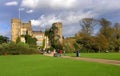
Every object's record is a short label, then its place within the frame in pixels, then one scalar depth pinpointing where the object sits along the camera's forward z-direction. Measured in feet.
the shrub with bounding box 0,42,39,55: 112.16
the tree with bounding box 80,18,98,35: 154.65
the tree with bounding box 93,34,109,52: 146.10
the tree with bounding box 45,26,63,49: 163.11
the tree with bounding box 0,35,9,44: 170.44
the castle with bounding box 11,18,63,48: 161.08
